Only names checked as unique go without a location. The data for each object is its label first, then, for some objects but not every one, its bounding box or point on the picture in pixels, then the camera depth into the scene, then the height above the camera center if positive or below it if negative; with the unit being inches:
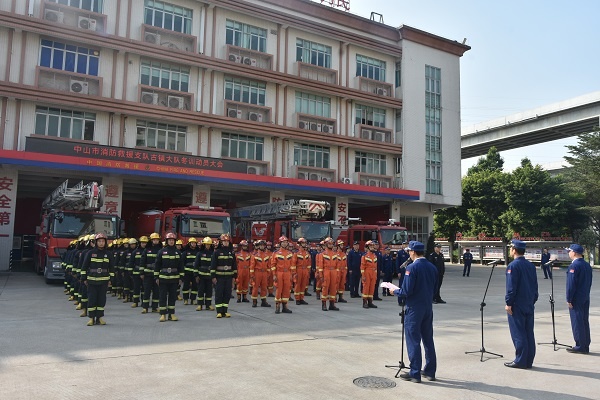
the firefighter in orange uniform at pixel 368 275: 512.7 -39.2
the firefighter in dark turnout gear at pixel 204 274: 454.3 -38.0
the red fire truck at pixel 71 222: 626.8 +14.0
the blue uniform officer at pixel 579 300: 302.5 -36.0
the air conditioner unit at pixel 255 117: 1136.0 +290.8
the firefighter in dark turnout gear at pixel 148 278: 438.6 -41.9
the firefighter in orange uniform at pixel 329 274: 481.1 -37.0
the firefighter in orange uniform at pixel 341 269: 508.4 -33.6
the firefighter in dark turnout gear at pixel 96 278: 373.4 -37.8
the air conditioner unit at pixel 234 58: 1120.8 +425.5
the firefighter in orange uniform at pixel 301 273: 521.3 -40.1
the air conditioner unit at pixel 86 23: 961.5 +429.4
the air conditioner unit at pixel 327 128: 1241.4 +291.3
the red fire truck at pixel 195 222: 660.7 +18.4
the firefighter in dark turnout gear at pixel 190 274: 487.5 -41.7
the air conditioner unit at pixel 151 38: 1030.4 +431.7
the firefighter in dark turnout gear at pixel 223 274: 418.0 -35.2
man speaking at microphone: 237.8 -39.3
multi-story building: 914.7 +306.3
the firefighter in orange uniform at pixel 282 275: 455.5 -36.9
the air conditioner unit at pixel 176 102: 1048.2 +296.8
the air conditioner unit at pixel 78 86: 951.6 +296.9
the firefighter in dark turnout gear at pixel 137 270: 470.0 -36.7
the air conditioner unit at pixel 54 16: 928.9 +428.7
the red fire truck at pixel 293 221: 730.8 +25.9
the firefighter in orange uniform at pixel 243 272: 534.6 -41.0
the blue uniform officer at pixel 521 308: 262.8 -36.9
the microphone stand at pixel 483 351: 285.0 -67.6
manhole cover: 225.3 -70.2
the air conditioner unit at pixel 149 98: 1023.6 +297.2
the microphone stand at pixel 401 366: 243.9 -66.4
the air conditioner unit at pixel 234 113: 1110.7 +292.4
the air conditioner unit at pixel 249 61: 1137.4 +426.2
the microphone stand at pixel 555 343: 314.1 -67.7
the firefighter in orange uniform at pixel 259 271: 510.4 -38.6
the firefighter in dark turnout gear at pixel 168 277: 396.2 -36.5
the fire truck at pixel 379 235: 813.9 +8.8
